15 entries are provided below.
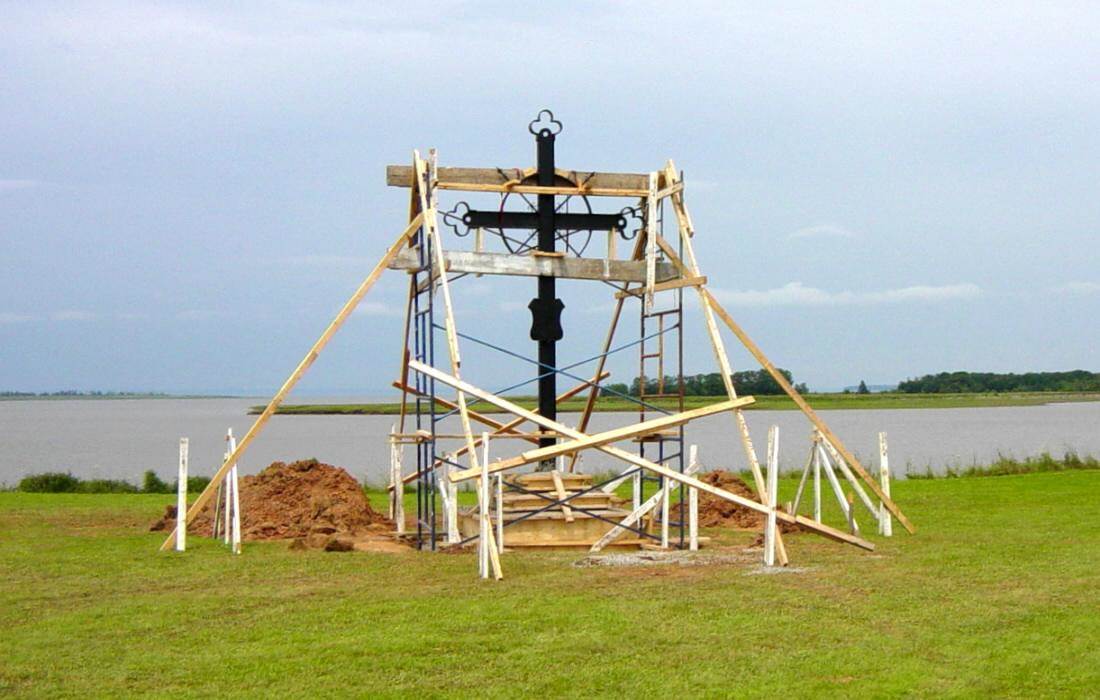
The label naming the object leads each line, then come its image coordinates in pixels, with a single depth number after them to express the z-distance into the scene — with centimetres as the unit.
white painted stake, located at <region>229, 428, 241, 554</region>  1673
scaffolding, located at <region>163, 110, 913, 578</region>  1703
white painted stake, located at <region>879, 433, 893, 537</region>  1825
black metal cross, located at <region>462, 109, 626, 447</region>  1902
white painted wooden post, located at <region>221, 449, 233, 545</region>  1762
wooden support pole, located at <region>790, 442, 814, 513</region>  1744
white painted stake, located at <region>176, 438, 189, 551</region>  1677
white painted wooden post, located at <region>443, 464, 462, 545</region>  1681
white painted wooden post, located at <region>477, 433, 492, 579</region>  1422
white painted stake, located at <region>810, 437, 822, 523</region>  1812
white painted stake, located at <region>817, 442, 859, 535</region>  1720
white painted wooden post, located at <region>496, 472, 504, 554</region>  1581
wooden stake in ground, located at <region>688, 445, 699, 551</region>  1739
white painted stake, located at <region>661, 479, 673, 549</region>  1766
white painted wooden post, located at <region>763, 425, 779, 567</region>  1452
